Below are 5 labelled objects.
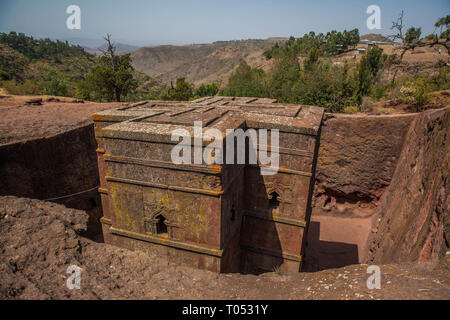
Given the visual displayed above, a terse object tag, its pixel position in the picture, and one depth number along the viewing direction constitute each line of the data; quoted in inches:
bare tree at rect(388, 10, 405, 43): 821.2
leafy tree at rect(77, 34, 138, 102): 906.1
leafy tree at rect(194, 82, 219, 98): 1221.1
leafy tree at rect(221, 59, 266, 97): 997.5
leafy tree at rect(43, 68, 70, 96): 1022.5
